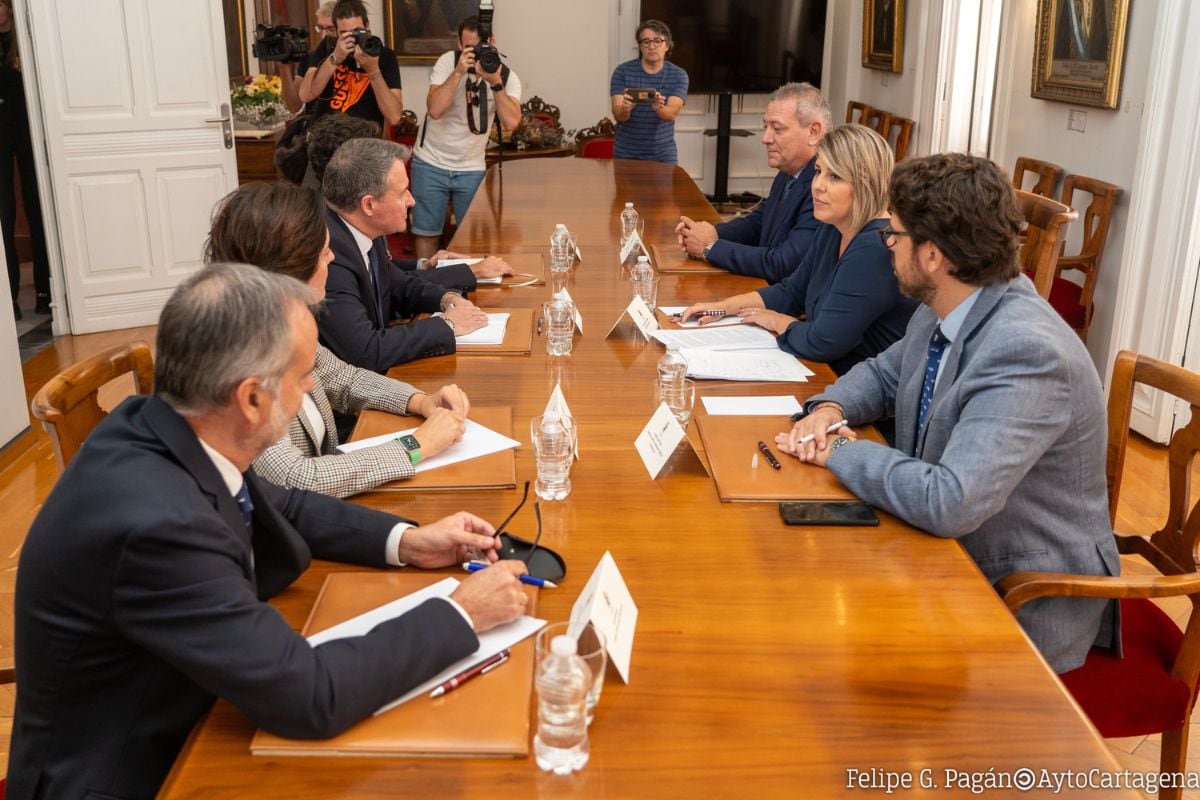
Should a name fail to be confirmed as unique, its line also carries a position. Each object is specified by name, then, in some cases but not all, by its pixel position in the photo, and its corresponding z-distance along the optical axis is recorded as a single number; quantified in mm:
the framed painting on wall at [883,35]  7520
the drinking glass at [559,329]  2793
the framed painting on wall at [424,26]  8477
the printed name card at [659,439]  2018
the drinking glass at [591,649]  1291
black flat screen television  9000
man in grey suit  1801
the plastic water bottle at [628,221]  4246
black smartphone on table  1832
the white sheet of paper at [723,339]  2879
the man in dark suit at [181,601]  1214
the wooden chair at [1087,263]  4504
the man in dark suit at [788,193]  3703
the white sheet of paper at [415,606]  1376
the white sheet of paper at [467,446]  2071
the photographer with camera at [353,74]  5031
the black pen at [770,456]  2051
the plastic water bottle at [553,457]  1937
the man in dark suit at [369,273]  2732
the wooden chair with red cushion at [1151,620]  1809
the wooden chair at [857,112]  8211
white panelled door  5453
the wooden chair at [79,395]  1834
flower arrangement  7223
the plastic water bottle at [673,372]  2348
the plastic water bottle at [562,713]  1213
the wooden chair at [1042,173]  5117
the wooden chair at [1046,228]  3014
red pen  1332
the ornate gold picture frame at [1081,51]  4598
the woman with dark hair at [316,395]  1910
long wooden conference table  1203
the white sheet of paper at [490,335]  2893
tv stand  9047
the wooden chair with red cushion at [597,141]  7371
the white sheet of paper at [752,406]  2361
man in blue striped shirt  6309
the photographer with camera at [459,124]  5344
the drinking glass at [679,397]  2348
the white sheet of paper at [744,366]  2625
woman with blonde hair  2775
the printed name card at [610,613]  1342
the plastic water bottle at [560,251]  3695
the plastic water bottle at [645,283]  3329
